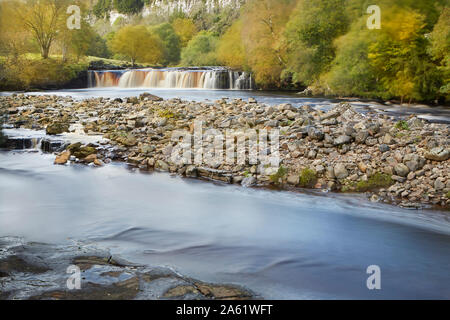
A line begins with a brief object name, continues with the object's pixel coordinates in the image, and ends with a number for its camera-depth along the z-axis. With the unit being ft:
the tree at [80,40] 166.61
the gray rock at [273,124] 41.93
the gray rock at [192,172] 35.17
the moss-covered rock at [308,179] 31.76
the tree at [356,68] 93.30
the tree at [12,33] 105.05
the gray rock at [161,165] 37.11
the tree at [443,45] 76.56
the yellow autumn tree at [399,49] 86.69
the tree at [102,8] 522.88
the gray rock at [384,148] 33.47
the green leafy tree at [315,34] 117.29
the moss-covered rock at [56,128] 50.36
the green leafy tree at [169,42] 259.19
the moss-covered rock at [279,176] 32.68
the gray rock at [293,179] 32.12
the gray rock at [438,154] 30.40
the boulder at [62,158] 40.29
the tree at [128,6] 523.54
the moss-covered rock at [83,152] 41.42
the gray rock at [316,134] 36.14
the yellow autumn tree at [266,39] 130.62
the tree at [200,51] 203.45
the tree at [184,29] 294.66
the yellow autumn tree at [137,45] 228.22
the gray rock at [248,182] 32.45
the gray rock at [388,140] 34.60
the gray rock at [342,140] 35.01
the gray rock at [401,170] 30.17
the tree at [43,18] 158.61
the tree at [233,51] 153.17
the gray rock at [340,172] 31.40
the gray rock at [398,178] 29.78
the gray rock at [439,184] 28.14
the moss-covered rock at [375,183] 30.01
